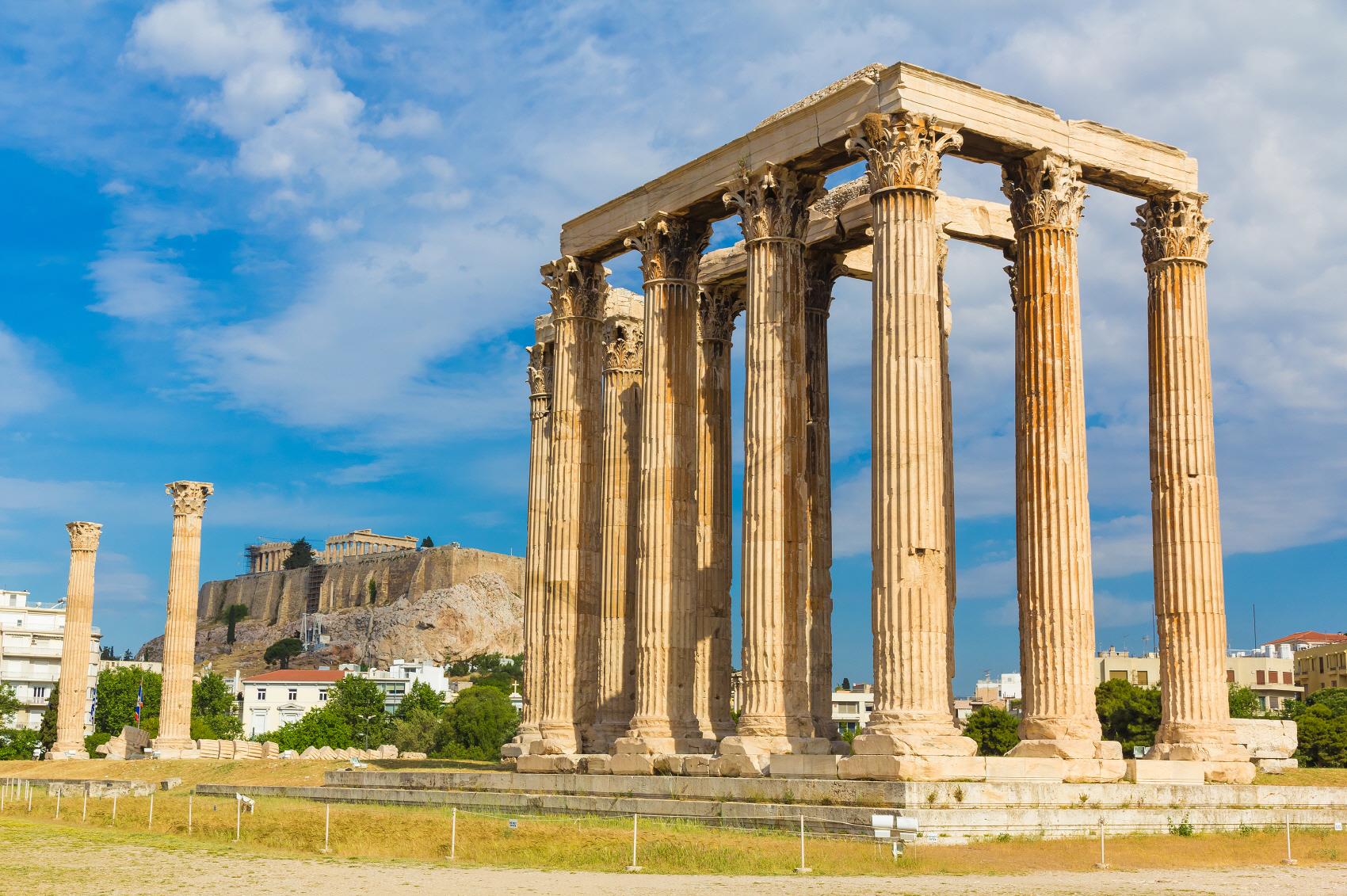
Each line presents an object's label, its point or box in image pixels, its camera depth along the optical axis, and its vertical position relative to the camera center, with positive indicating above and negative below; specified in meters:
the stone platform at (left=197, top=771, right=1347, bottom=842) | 27.61 -1.35
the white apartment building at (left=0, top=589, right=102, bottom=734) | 162.38 +8.04
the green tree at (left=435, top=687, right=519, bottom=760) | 134.75 +0.50
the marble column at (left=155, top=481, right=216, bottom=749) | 79.00 +5.64
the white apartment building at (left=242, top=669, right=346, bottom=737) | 193.62 +3.92
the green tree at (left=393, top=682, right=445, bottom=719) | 161.00 +3.19
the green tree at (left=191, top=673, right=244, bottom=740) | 161.12 +3.19
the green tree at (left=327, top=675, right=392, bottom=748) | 150.88 +2.13
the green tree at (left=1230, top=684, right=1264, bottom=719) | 88.21 +2.00
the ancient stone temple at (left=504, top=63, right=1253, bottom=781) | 32.19 +6.77
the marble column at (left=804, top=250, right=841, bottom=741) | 41.00 +6.83
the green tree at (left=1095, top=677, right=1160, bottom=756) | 78.50 +1.16
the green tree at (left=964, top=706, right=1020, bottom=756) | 82.19 +0.35
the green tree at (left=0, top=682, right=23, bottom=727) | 136.00 +2.11
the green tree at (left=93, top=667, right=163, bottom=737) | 144.12 +3.05
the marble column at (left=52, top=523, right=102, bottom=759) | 87.06 +4.91
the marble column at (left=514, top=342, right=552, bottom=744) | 46.59 +5.95
